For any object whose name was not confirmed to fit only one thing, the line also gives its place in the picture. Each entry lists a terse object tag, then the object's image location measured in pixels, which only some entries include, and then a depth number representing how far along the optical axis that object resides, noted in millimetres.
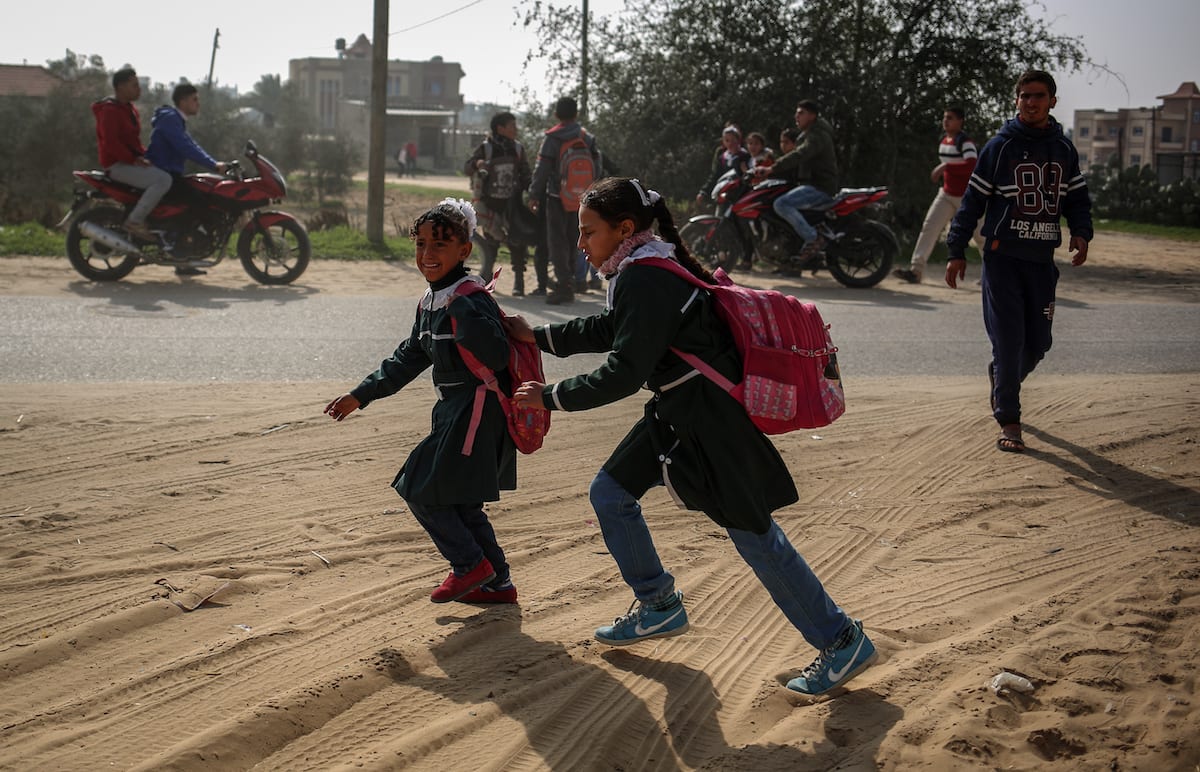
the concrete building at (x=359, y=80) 94375
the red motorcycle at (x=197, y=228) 12750
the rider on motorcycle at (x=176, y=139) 12680
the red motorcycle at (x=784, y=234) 14273
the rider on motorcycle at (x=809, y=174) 14008
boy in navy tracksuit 6414
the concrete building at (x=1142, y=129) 60250
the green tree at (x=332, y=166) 38750
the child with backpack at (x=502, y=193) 12625
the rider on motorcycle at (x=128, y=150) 12453
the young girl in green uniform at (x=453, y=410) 4023
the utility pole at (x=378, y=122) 17219
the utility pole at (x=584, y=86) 21391
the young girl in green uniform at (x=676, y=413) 3461
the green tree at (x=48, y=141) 29797
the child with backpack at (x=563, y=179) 12211
